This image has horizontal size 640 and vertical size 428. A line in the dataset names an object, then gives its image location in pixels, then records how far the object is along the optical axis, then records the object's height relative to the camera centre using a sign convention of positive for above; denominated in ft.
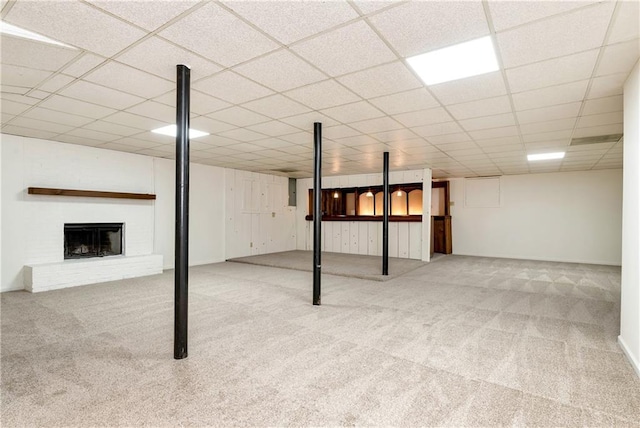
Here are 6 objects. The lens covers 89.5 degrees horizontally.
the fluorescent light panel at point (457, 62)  8.52 +4.44
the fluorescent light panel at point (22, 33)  7.61 +4.45
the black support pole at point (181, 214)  9.43 +0.04
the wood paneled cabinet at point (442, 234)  34.91 -2.01
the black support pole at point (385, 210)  22.02 +0.37
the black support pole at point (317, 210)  15.19 +0.26
